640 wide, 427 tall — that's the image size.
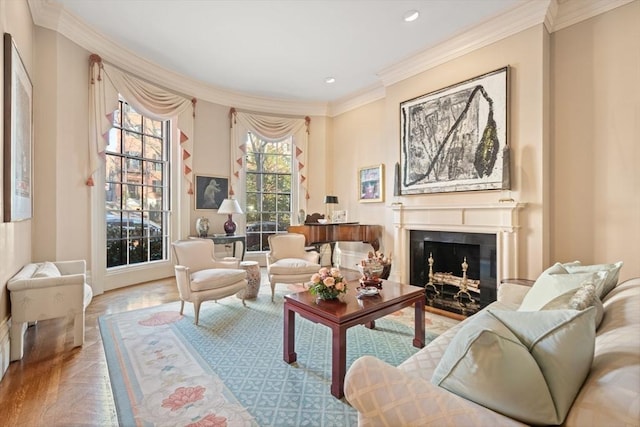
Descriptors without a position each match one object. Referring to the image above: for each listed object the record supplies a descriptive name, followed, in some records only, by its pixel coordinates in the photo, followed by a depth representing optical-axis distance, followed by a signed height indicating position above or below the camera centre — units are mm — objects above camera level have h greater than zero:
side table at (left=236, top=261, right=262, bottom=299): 4023 -955
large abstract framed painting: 3439 +973
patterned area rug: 1784 -1238
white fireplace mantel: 3295 -168
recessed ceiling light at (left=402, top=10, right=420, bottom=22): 3333 +2305
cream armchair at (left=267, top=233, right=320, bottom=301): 3936 -706
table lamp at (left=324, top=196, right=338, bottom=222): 5750 +168
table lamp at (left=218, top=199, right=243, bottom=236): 5105 +78
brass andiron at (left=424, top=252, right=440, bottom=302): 4067 -1090
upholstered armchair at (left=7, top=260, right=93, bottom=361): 2379 -754
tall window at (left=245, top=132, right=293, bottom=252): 6121 +528
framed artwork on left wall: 2342 +689
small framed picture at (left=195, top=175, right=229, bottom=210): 5395 +414
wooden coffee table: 1989 -793
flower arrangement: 2374 -607
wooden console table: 5066 -477
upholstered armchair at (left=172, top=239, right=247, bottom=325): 3174 -722
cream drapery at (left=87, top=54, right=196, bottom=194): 3939 +1709
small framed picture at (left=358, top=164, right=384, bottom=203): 5266 +529
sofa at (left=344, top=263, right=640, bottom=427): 877 -559
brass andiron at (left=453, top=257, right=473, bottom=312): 3758 -1029
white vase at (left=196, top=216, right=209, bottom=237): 5090 -256
